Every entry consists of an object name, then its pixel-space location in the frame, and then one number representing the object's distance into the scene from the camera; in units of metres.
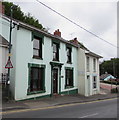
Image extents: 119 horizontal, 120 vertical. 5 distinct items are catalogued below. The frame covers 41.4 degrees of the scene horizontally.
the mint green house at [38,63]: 12.30
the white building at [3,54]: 12.89
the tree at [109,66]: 75.57
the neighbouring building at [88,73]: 19.69
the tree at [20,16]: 25.17
